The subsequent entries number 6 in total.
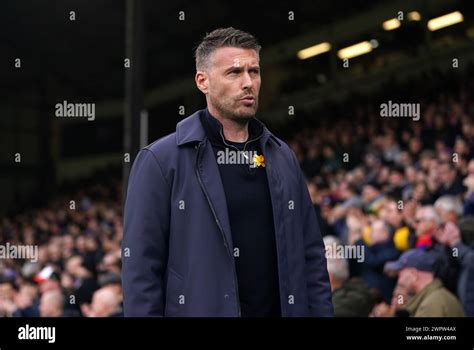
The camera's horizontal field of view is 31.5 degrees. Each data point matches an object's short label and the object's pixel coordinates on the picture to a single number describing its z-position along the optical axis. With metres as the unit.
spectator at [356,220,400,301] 5.87
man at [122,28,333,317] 2.62
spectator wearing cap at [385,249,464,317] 4.62
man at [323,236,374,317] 4.95
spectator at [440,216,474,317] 5.01
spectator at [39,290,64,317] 7.03
